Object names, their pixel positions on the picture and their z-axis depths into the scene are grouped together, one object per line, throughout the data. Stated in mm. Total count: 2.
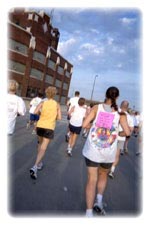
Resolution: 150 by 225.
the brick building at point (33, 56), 39675
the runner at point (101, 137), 3678
